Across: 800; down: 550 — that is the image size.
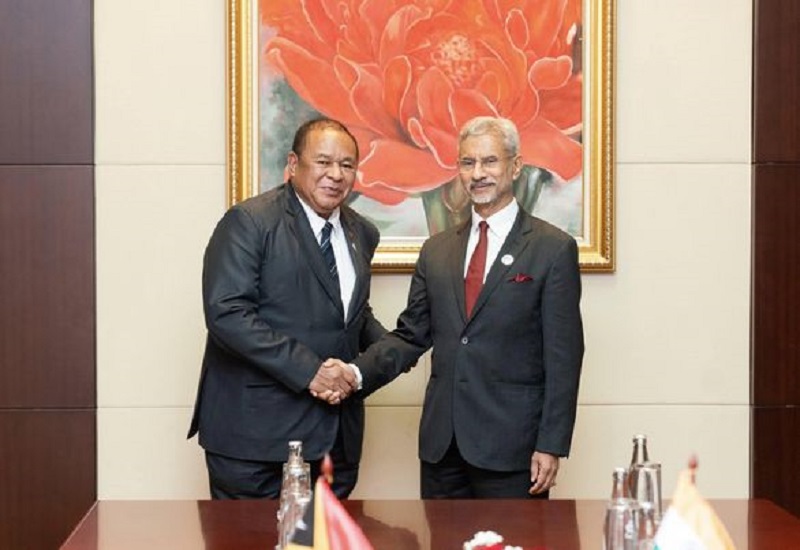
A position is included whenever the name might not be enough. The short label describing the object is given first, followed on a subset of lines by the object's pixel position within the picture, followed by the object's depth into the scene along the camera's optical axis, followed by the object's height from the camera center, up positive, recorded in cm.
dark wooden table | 279 -58
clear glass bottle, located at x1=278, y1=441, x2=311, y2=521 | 249 -40
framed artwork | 505 +62
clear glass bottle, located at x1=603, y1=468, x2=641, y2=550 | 223 -43
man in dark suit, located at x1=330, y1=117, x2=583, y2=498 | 411 -28
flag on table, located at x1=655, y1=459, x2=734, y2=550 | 201 -40
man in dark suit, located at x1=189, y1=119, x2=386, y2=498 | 411 -20
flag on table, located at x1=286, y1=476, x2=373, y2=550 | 183 -36
